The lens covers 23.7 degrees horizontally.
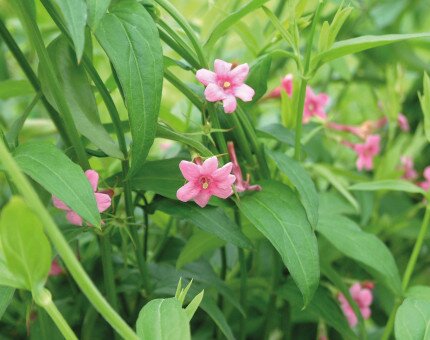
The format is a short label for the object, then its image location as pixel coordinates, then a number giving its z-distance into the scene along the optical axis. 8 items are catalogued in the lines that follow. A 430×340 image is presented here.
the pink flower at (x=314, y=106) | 0.35
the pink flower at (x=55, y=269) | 0.31
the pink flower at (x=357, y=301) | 0.32
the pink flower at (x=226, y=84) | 0.25
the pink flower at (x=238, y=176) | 0.27
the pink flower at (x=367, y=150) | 0.36
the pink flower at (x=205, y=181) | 0.25
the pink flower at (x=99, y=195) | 0.25
